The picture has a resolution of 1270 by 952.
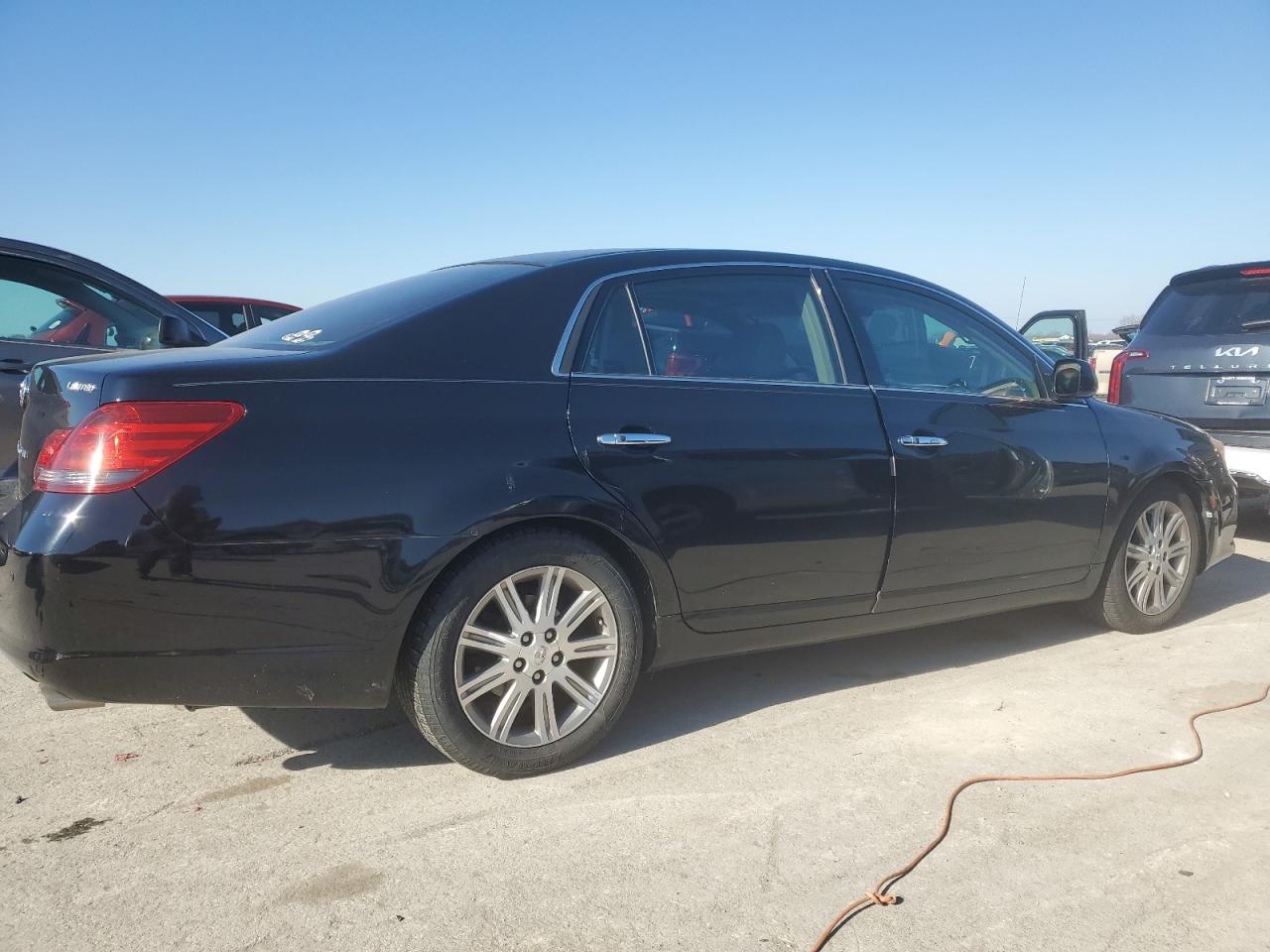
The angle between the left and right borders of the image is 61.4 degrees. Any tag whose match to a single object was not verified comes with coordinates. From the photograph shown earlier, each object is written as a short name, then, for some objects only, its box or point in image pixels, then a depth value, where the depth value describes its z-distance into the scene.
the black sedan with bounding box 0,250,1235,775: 2.75
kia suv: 6.75
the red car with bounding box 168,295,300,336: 11.30
